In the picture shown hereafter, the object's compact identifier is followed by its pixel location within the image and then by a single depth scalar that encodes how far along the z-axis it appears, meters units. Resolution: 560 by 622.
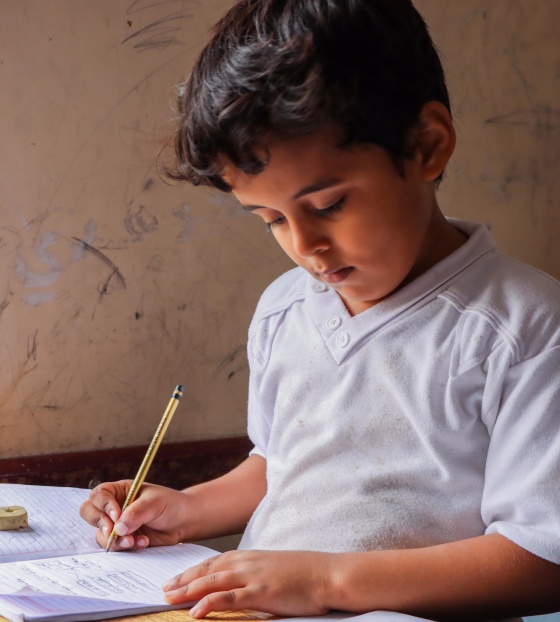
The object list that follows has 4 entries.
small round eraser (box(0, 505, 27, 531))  1.23
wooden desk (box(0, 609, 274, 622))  1.04
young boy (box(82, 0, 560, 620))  1.05
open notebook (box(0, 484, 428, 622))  1.04
